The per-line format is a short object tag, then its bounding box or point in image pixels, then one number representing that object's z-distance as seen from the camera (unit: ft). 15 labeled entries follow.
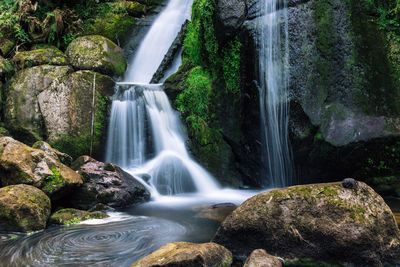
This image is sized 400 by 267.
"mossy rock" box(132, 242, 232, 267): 15.23
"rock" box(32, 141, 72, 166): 29.50
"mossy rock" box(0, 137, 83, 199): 24.97
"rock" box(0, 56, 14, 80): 36.52
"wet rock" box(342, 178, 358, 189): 17.02
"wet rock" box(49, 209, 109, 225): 23.59
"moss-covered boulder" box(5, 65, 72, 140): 34.76
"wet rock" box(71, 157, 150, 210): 27.14
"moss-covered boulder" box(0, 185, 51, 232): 22.02
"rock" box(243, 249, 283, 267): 15.49
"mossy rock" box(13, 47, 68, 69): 36.99
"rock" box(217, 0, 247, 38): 32.22
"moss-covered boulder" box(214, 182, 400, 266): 15.98
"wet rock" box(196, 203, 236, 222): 24.82
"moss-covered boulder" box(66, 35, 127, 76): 37.93
